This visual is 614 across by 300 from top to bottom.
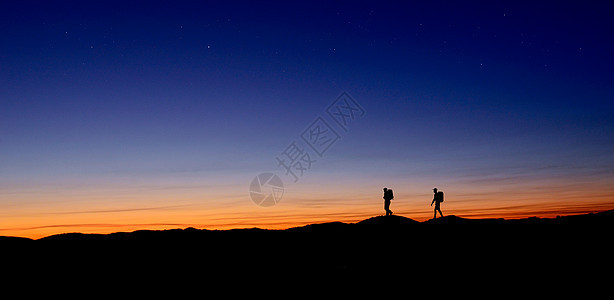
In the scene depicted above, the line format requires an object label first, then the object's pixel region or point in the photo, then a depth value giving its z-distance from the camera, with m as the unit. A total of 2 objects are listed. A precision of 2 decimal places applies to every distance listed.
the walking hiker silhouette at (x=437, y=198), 25.48
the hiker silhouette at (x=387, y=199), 25.69
